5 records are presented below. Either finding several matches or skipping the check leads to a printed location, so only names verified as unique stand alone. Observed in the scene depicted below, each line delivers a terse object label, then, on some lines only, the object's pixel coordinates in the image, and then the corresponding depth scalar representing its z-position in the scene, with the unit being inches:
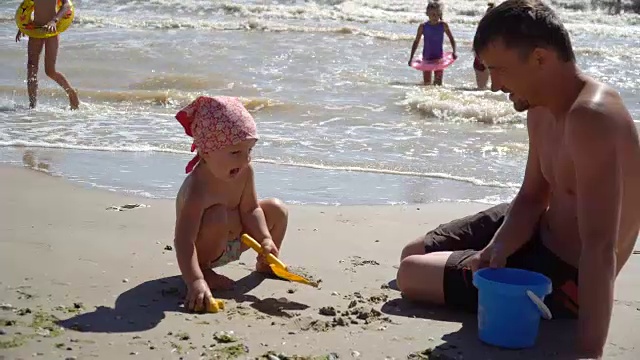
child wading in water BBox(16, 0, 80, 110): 379.9
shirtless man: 122.7
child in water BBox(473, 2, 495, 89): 459.5
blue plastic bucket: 127.6
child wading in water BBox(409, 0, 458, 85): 509.4
